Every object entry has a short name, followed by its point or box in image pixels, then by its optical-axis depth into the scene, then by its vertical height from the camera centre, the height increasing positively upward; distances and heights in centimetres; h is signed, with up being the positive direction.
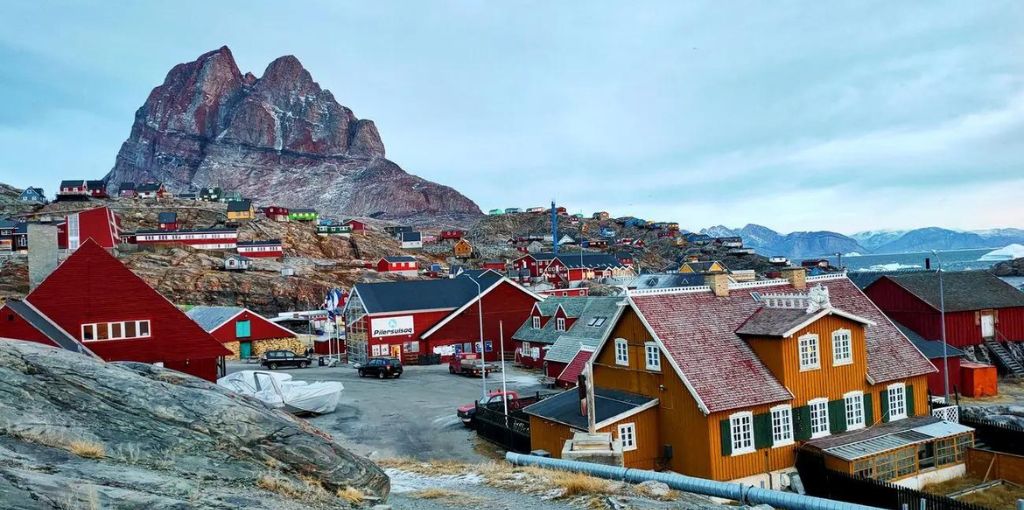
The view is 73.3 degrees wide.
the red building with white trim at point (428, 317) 6278 -314
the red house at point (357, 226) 17195 +1542
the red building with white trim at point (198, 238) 12256 +1047
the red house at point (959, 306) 4916 -344
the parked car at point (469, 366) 5241 -657
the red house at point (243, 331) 6756 -382
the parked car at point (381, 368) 5194 -622
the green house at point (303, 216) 18388 +1996
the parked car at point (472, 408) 3547 -662
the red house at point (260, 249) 12725 +797
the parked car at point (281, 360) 5878 -595
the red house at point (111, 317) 3425 -90
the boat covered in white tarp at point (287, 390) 3688 -547
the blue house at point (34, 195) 16288 +2573
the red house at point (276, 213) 16638 +1899
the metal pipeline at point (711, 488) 1466 -514
